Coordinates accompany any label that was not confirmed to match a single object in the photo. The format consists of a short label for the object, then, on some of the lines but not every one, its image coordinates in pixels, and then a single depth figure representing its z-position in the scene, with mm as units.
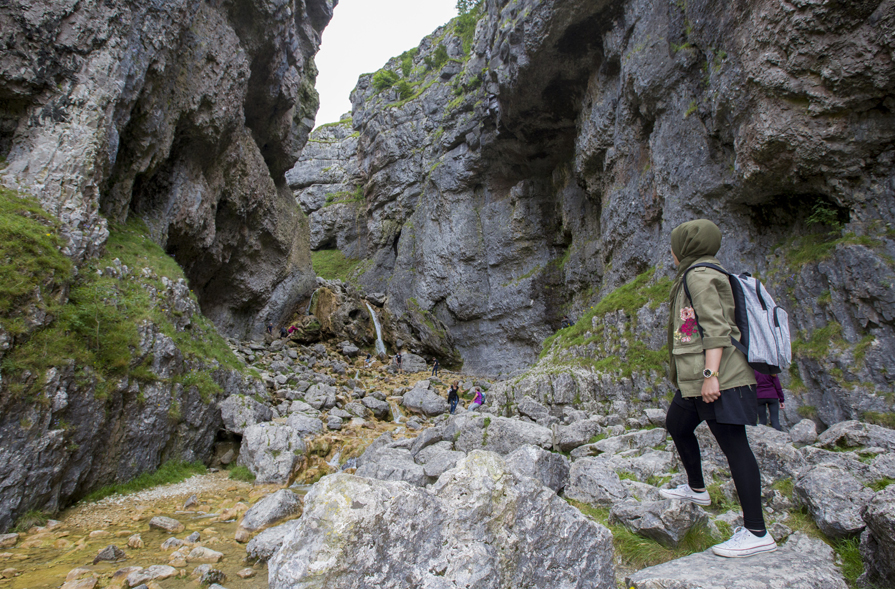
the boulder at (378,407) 15377
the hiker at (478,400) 15906
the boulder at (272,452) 8555
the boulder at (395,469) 6125
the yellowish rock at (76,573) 4264
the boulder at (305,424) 11527
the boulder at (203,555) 4684
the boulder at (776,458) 4039
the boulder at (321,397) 14694
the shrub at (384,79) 43062
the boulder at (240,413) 10391
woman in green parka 2758
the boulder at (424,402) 16391
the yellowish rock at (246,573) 4250
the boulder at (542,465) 4704
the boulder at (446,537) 2217
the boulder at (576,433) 7113
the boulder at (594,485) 4422
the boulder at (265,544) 4602
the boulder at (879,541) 2277
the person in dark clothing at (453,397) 16734
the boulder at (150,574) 4142
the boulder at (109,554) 4770
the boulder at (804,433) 5593
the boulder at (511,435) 6980
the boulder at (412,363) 26781
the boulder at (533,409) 10518
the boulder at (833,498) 2879
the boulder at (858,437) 4766
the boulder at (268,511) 5484
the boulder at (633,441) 6116
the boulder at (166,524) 5805
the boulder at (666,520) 3164
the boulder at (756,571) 2330
